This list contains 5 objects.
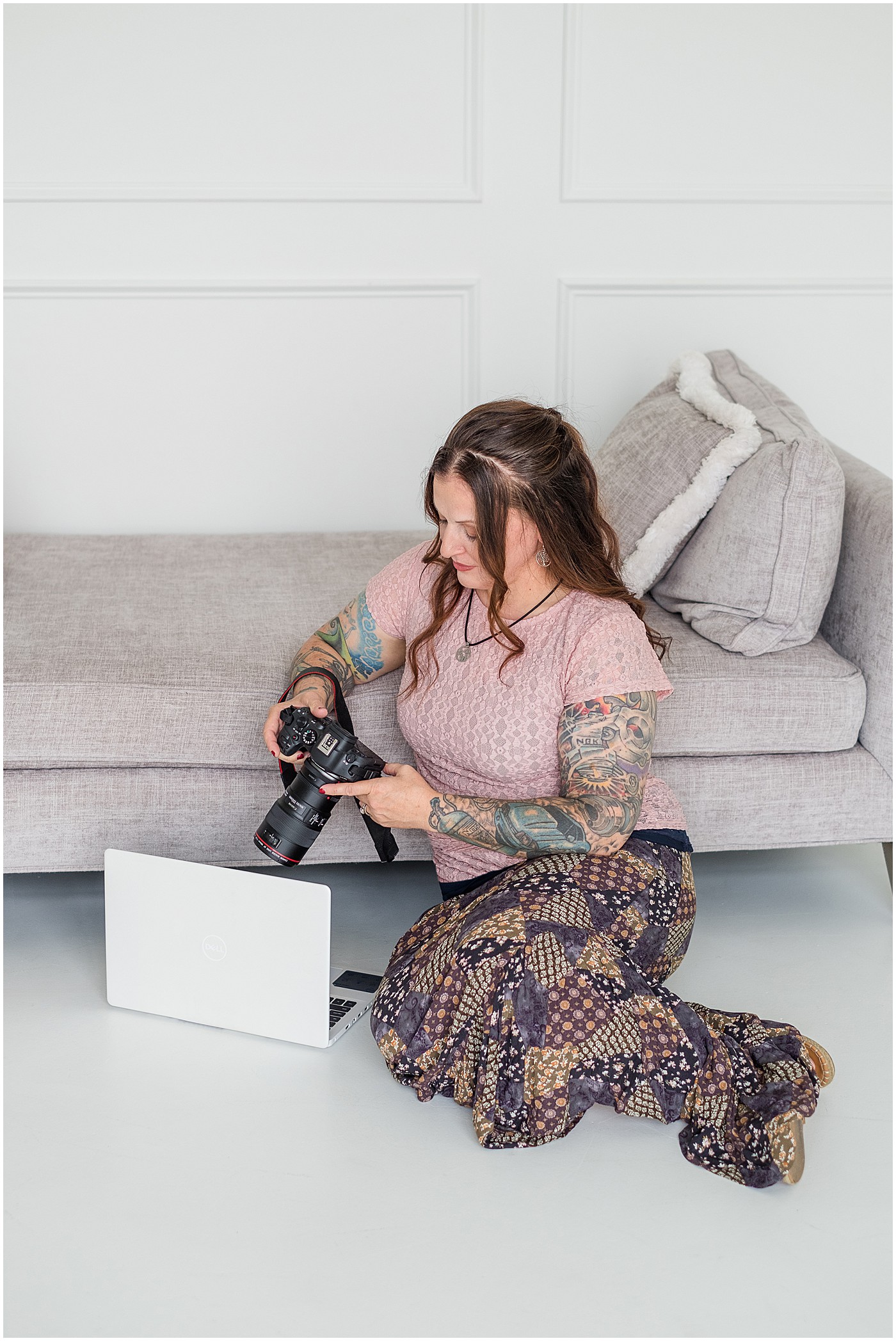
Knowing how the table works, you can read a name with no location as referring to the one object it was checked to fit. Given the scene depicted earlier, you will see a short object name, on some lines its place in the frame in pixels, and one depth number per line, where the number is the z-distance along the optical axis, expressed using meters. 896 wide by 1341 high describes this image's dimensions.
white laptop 1.68
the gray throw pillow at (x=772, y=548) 2.06
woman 1.52
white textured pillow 2.20
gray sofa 1.96
